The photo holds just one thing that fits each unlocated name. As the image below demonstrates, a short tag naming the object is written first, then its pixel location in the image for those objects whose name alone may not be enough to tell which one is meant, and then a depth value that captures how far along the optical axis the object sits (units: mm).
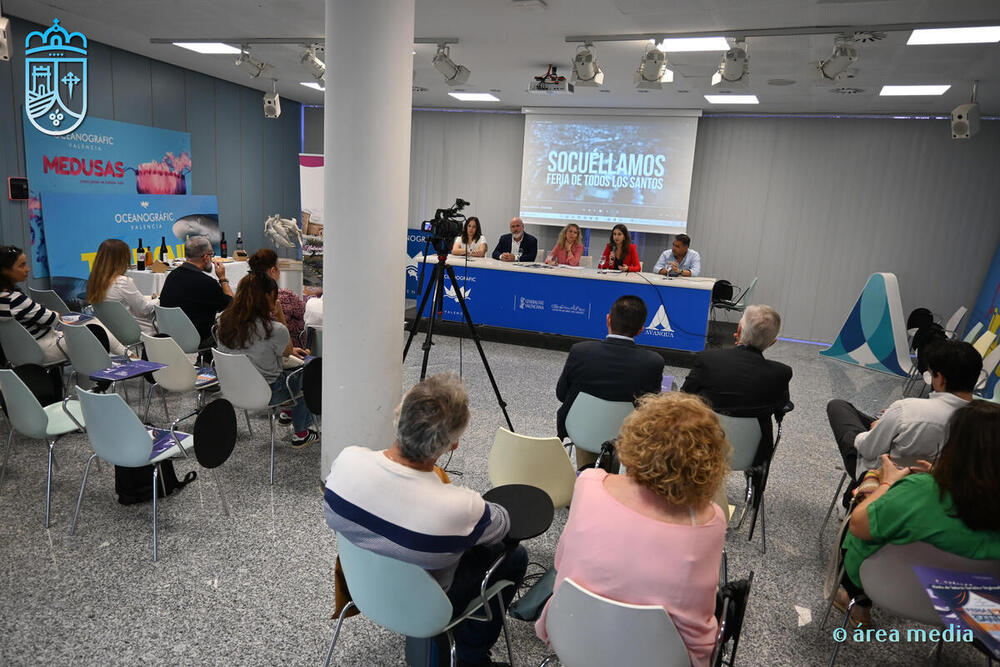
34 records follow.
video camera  3938
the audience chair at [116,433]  2615
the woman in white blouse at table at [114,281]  4574
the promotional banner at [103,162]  6523
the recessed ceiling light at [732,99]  7556
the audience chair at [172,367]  3713
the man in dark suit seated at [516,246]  7730
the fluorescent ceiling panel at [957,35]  4387
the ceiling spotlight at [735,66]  4902
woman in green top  1773
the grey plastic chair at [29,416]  2771
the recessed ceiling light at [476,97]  8866
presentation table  6492
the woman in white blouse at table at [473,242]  7875
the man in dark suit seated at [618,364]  2971
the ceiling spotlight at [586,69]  5387
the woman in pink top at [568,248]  7449
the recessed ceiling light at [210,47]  6707
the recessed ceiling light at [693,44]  5184
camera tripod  3840
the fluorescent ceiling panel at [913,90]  6330
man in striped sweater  1616
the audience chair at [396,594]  1620
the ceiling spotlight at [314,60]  6270
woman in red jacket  7148
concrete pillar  2994
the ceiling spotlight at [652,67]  5188
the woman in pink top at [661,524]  1492
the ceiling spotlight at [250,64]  6535
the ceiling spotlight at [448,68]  5906
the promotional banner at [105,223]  6754
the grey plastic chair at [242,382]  3385
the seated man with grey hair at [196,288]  4508
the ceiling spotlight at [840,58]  4590
